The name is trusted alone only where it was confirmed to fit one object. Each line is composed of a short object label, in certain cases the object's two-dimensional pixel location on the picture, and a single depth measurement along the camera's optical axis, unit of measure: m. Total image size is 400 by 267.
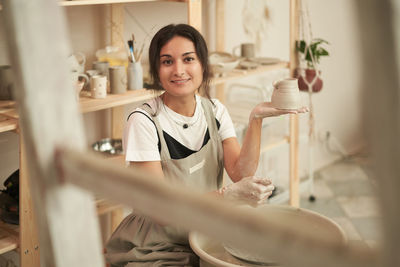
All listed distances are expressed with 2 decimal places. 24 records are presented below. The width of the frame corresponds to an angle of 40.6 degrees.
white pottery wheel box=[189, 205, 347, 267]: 1.39
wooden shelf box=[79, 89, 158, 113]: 2.01
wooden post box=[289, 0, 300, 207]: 2.85
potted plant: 2.89
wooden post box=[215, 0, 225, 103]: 2.99
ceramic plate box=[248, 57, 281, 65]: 2.83
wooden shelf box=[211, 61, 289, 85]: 2.53
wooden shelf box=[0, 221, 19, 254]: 1.94
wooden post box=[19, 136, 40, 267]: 1.88
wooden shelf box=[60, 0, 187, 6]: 1.88
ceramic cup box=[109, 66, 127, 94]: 2.14
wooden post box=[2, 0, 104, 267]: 0.49
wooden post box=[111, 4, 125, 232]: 2.53
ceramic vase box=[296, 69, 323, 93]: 2.93
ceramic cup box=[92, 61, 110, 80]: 2.29
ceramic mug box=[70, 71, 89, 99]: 2.01
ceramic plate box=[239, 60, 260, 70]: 2.73
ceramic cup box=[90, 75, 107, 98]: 2.07
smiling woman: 1.62
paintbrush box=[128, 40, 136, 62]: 2.20
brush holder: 2.20
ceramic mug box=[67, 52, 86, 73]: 2.10
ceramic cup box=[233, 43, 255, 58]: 2.87
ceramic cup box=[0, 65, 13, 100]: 1.96
